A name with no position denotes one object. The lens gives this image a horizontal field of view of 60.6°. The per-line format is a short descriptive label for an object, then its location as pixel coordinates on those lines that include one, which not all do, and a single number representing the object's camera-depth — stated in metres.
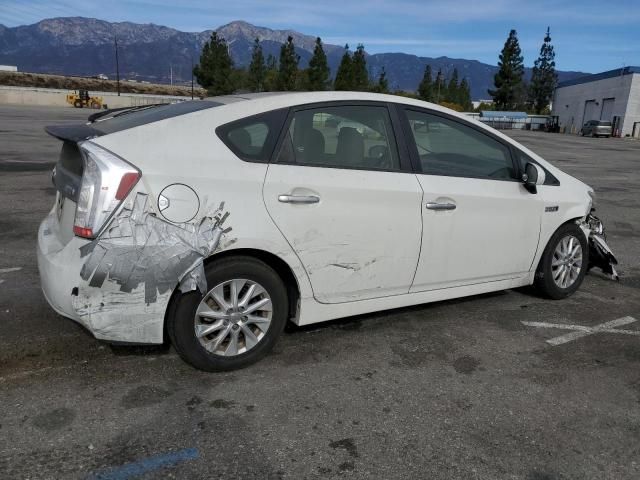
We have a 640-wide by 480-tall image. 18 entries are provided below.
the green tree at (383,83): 84.00
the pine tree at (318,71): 69.09
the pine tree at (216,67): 76.19
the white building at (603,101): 57.97
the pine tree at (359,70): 70.50
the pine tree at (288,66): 72.75
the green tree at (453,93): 111.75
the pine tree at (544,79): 99.75
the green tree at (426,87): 98.62
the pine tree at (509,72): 84.00
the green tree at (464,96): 113.50
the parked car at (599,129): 52.19
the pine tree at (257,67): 91.57
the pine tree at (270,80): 82.24
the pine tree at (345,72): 70.12
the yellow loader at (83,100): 57.75
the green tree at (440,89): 107.49
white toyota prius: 2.89
